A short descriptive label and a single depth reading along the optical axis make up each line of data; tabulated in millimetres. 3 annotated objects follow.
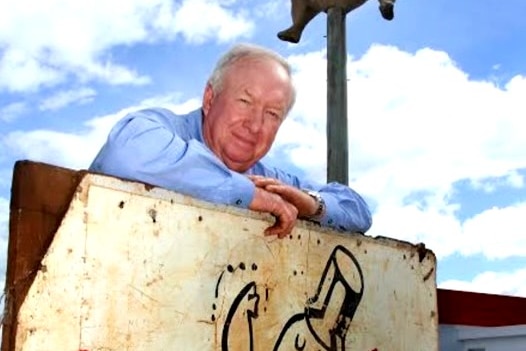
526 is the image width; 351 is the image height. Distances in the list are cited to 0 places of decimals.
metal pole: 4453
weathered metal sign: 1397
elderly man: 1672
